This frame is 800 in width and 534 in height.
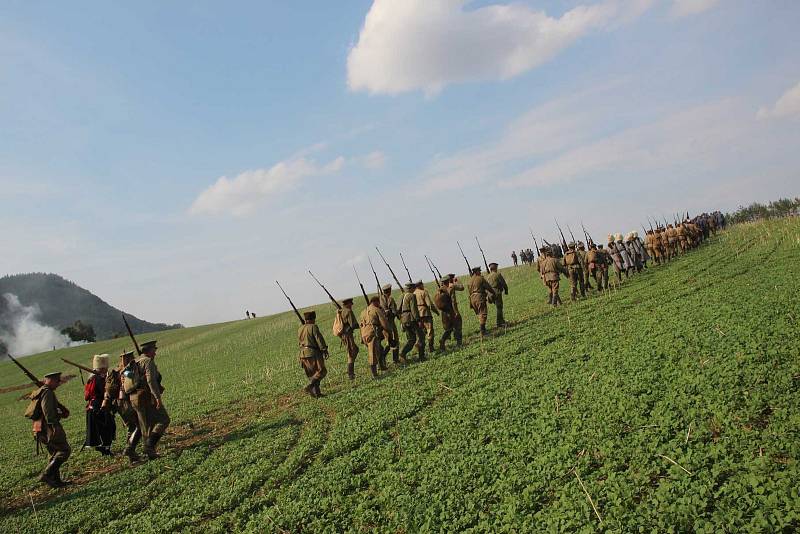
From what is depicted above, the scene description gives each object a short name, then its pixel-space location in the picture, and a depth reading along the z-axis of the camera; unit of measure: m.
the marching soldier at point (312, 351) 15.14
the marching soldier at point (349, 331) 16.88
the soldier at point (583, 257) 24.99
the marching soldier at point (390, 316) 17.57
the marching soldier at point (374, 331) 16.75
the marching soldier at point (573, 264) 23.34
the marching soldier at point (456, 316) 17.98
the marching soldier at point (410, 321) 17.70
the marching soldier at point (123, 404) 12.12
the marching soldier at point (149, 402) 11.59
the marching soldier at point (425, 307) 18.28
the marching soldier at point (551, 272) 21.44
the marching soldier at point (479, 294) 18.47
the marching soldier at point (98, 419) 13.16
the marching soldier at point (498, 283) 19.56
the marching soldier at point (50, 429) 11.21
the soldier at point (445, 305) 17.84
